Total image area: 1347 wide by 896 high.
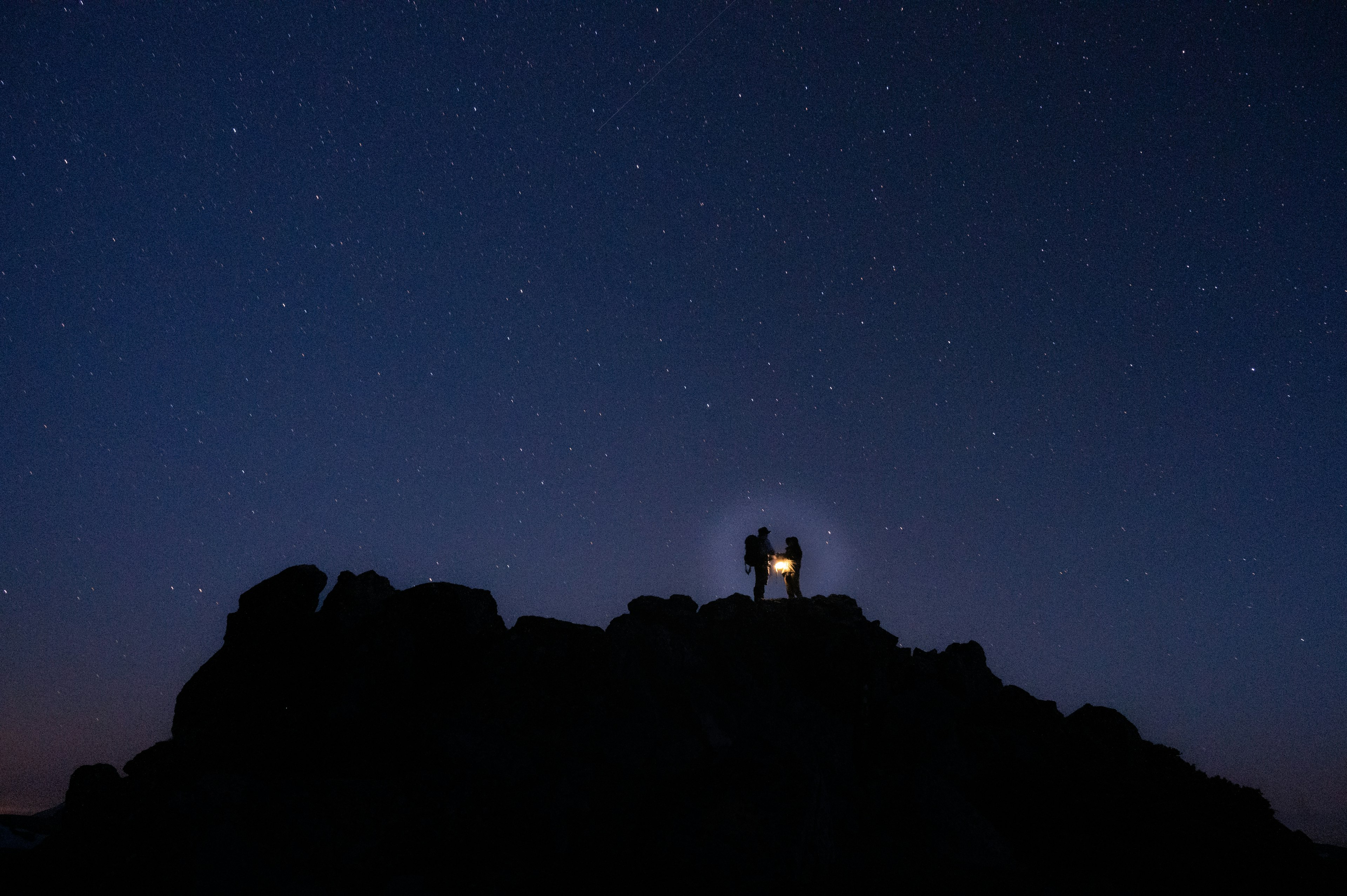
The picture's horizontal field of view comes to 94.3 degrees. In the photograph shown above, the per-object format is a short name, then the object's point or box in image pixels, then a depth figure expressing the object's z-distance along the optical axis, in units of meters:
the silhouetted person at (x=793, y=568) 23.20
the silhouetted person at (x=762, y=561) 22.39
